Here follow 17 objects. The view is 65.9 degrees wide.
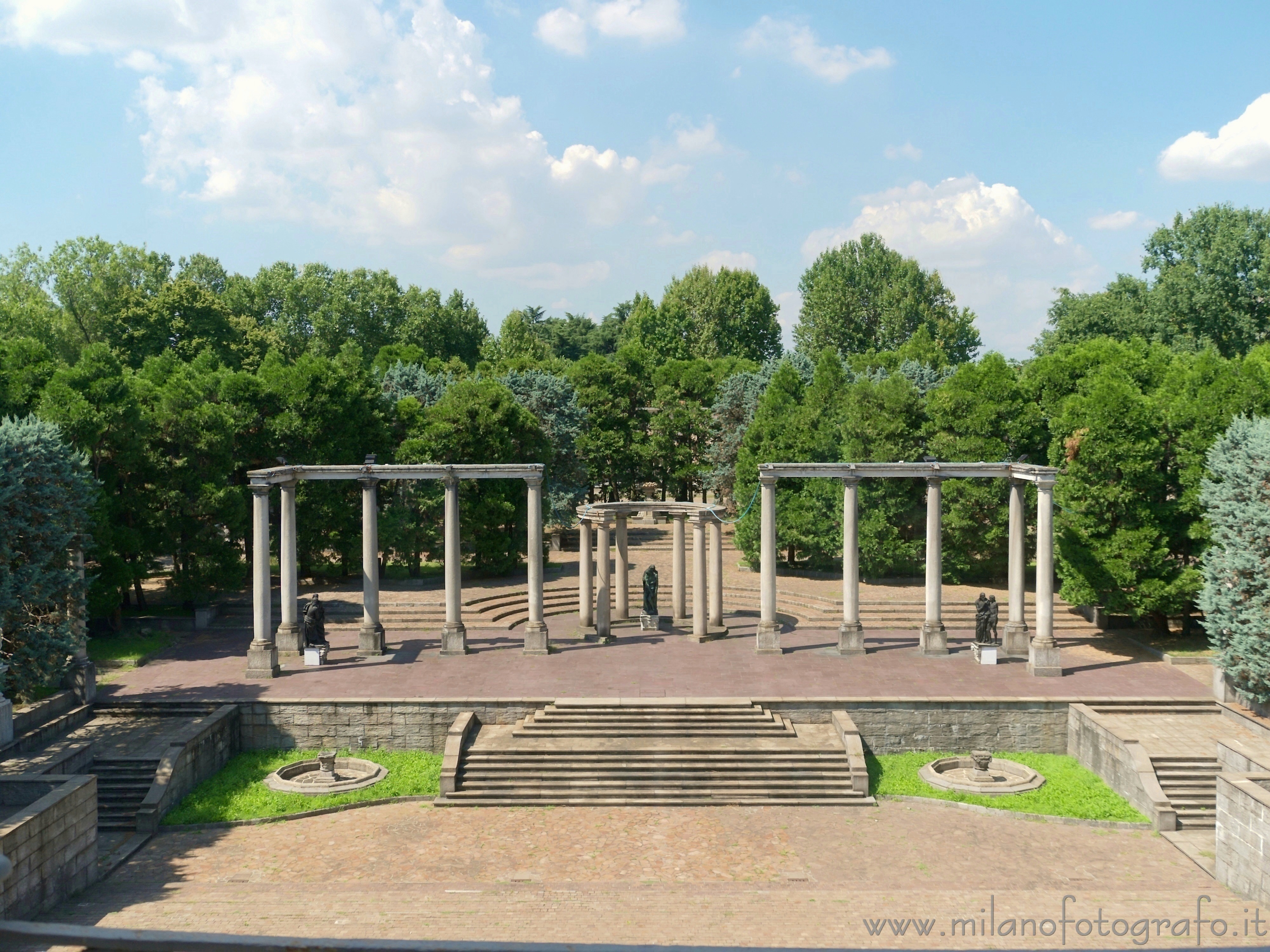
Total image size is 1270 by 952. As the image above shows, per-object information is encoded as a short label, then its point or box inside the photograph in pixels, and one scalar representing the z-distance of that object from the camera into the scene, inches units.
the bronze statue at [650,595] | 1379.2
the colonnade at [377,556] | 1187.9
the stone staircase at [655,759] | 887.7
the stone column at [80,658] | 1008.9
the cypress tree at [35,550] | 938.1
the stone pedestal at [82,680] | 1010.7
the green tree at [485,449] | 1649.9
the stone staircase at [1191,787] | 821.9
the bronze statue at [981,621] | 1192.2
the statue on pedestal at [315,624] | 1184.2
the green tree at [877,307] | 3122.5
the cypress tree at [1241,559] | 929.5
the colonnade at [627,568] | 1284.4
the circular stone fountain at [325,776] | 895.1
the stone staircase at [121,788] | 842.2
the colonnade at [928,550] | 1182.9
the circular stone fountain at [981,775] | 886.4
